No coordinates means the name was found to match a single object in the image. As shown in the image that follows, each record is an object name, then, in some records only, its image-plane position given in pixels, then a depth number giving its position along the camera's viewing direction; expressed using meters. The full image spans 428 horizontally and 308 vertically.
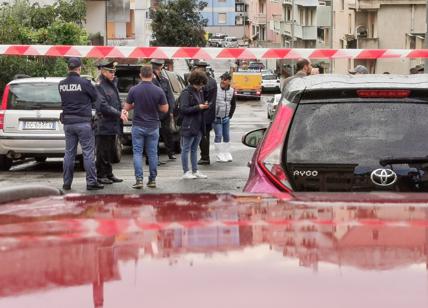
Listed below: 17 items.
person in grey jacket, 17.06
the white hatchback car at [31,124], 14.47
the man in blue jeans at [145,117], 12.32
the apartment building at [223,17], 147.88
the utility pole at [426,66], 22.53
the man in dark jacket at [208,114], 15.88
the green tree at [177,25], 66.50
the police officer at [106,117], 12.59
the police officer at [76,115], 11.94
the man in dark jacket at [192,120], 13.70
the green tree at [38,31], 25.05
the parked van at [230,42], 121.16
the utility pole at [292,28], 76.56
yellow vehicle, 53.97
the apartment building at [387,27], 56.41
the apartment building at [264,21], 108.94
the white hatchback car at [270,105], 31.32
